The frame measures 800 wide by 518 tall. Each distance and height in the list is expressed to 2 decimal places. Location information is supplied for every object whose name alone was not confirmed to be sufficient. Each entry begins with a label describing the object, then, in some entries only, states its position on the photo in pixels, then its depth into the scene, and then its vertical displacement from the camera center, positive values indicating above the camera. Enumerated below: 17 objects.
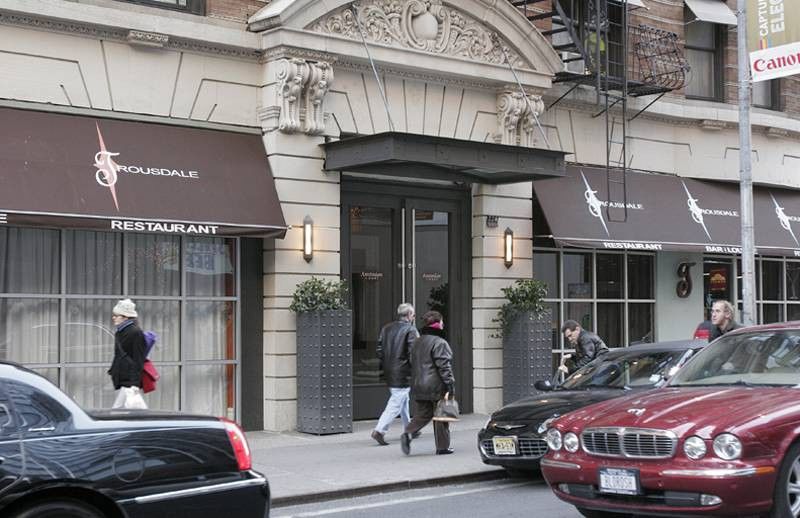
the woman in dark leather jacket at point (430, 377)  13.12 -0.91
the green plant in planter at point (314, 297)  15.45 +0.03
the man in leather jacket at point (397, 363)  14.08 -0.80
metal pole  17.25 +1.87
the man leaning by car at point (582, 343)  15.31 -0.61
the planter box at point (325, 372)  15.39 -1.00
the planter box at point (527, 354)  17.89 -0.88
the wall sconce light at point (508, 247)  18.47 +0.85
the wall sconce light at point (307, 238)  15.80 +0.87
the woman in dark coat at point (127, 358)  12.12 -0.63
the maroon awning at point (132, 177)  13.20 +1.55
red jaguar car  7.49 -1.05
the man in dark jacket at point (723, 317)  12.89 -0.22
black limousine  6.20 -0.94
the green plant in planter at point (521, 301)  17.97 -0.04
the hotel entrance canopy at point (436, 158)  15.12 +1.99
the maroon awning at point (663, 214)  19.20 +1.55
